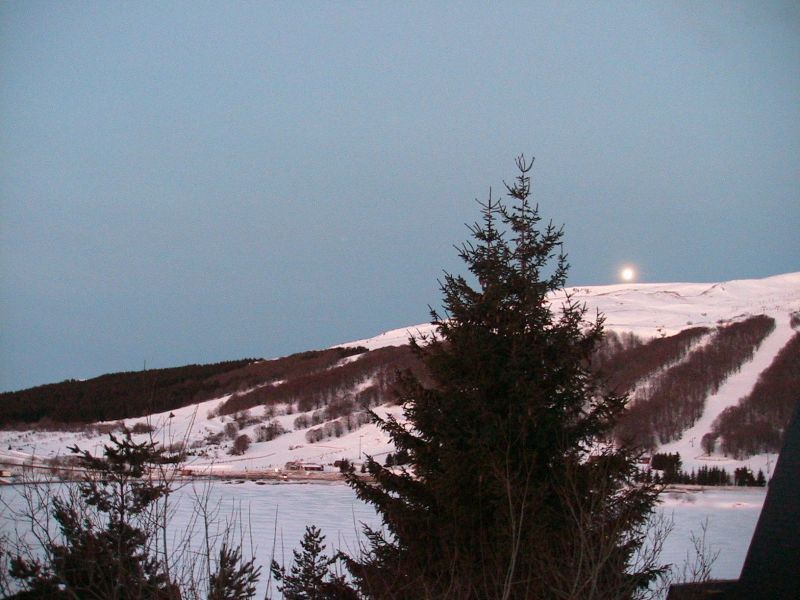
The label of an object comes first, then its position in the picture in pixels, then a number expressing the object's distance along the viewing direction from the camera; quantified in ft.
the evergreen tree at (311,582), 30.21
